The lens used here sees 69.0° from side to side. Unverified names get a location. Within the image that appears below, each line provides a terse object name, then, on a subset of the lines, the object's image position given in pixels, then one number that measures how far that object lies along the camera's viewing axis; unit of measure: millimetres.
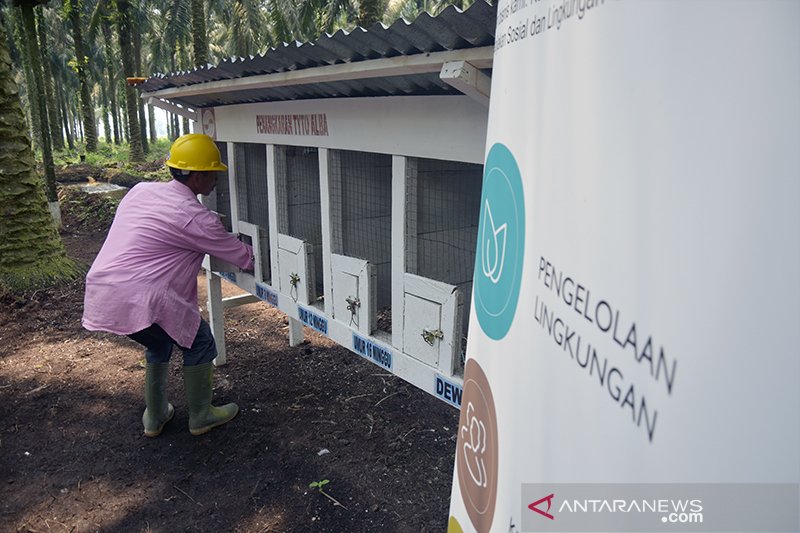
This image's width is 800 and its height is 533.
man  3713
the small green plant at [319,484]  3726
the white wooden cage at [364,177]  2525
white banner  701
